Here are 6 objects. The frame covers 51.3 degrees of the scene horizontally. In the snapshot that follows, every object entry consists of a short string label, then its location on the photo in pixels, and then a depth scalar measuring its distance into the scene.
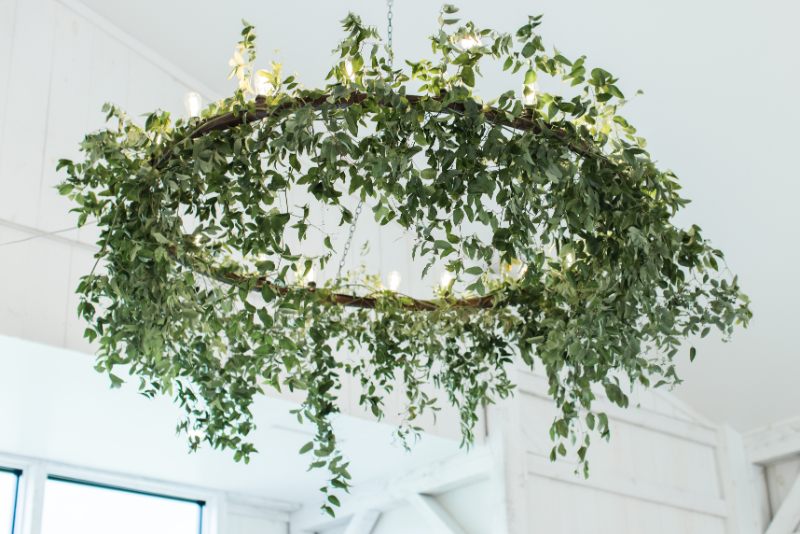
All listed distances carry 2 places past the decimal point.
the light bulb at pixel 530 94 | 1.78
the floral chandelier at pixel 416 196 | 1.63
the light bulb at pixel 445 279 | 2.61
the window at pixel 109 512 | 4.26
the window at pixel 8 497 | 4.04
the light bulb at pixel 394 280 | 2.62
